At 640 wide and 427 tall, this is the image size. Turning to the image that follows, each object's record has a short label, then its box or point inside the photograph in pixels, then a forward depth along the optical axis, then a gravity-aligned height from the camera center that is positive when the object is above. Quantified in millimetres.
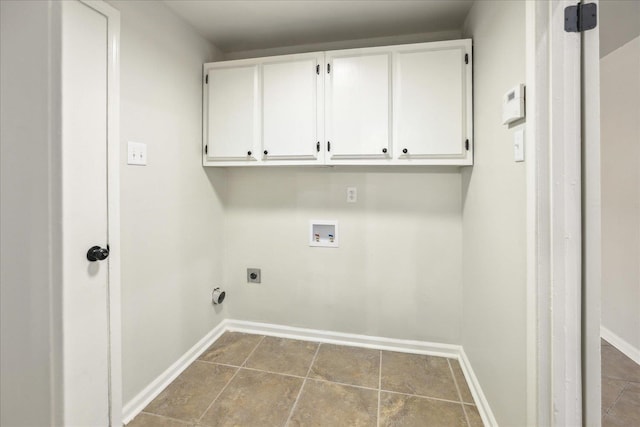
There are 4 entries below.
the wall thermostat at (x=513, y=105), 1104 +422
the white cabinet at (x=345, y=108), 1810 +696
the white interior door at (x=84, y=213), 1181 -2
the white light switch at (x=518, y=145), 1121 +261
